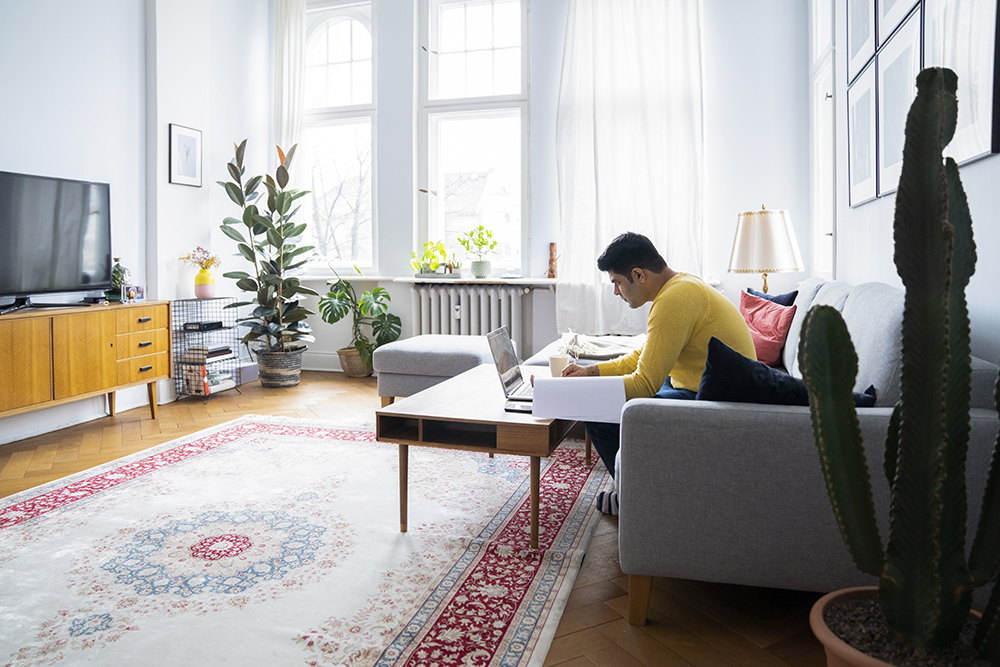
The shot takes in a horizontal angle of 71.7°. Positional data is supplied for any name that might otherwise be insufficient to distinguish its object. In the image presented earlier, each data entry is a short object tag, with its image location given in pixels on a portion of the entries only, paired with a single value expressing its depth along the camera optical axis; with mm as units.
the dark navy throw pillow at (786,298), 3561
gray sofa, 1561
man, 2070
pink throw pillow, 3212
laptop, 2375
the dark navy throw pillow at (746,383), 1643
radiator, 5328
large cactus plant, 1049
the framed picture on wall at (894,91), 2314
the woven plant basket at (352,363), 5637
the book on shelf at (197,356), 4641
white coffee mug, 2404
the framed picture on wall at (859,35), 2867
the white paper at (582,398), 2068
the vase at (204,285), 4867
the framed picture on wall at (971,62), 1697
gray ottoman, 3977
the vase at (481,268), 5391
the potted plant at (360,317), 5441
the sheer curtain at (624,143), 4871
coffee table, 2113
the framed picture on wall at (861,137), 2846
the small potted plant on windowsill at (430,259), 5453
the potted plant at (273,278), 5148
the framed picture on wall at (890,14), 2391
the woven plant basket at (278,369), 5223
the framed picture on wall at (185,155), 4715
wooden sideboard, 3266
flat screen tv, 3514
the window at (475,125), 5516
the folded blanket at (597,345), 3521
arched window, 5887
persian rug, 1661
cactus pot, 1089
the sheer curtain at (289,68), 5844
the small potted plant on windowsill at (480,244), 5387
